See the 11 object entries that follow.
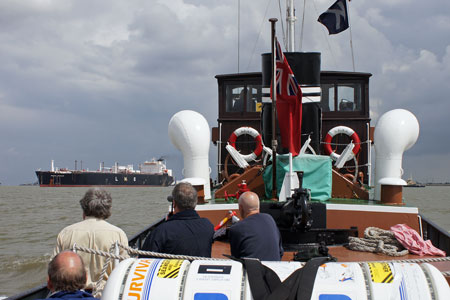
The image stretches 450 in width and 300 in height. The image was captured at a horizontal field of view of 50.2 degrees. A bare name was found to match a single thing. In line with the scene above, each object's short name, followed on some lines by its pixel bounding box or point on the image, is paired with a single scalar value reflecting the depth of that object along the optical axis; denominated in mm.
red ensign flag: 7863
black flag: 11540
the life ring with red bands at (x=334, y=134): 10227
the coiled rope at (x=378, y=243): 6527
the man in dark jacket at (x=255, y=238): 3938
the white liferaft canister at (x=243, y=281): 2713
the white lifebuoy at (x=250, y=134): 10734
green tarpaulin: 8047
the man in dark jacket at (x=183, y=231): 4004
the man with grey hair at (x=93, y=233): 3824
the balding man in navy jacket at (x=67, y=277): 2615
